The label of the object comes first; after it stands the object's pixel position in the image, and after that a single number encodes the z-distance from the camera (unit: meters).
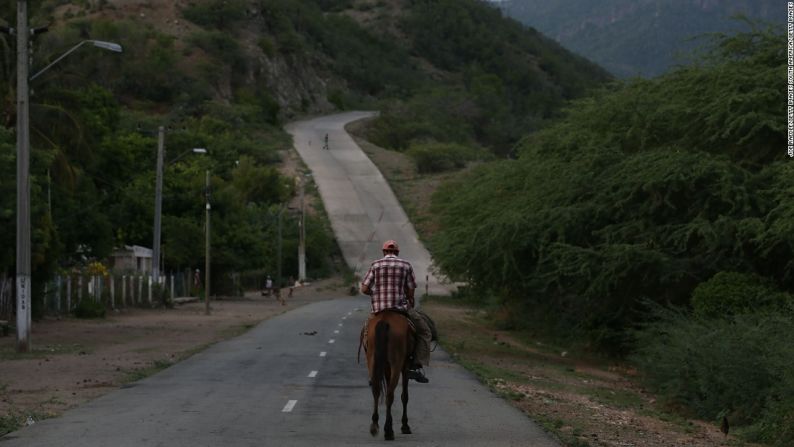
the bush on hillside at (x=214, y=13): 168.06
